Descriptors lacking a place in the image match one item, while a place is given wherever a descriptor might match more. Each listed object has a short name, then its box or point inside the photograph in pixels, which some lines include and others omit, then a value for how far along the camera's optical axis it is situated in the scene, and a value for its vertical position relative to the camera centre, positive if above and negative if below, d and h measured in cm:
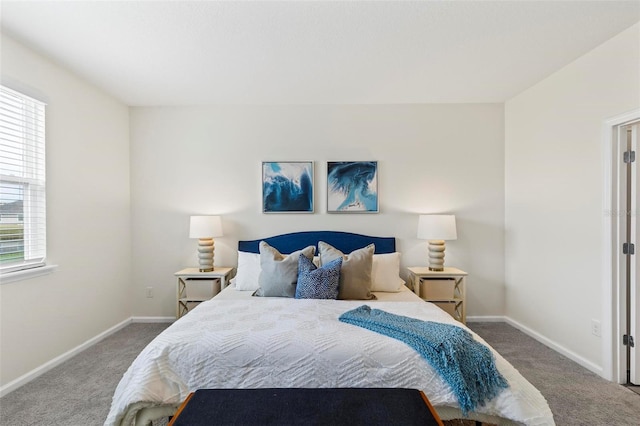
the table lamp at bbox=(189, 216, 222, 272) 335 -24
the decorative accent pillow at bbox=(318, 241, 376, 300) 264 -57
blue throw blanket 154 -78
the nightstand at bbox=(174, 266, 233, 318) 323 -78
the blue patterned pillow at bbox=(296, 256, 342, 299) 258 -60
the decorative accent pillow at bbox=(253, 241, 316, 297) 267 -57
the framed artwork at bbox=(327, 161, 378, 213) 362 +32
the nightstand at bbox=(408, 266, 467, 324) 320 -81
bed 156 -86
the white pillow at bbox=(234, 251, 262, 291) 299 -61
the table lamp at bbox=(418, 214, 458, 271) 327 -22
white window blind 227 +24
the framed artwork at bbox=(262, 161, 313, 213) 363 +31
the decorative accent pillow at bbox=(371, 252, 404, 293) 297 -62
